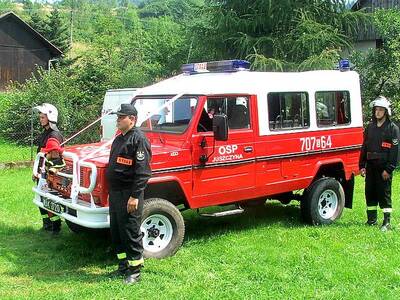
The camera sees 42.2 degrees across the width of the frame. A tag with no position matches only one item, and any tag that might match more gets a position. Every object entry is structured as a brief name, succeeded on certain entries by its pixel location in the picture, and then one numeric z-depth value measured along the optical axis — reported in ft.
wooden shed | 133.49
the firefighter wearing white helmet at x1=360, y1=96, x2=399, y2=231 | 25.08
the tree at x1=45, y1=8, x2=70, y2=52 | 143.43
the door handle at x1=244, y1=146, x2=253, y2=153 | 23.43
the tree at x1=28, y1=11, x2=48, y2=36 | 145.69
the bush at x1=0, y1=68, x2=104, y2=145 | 62.39
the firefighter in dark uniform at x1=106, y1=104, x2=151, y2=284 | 17.78
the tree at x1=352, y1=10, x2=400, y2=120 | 51.08
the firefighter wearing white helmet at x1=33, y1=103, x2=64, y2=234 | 23.85
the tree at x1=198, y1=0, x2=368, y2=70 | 53.78
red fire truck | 20.63
